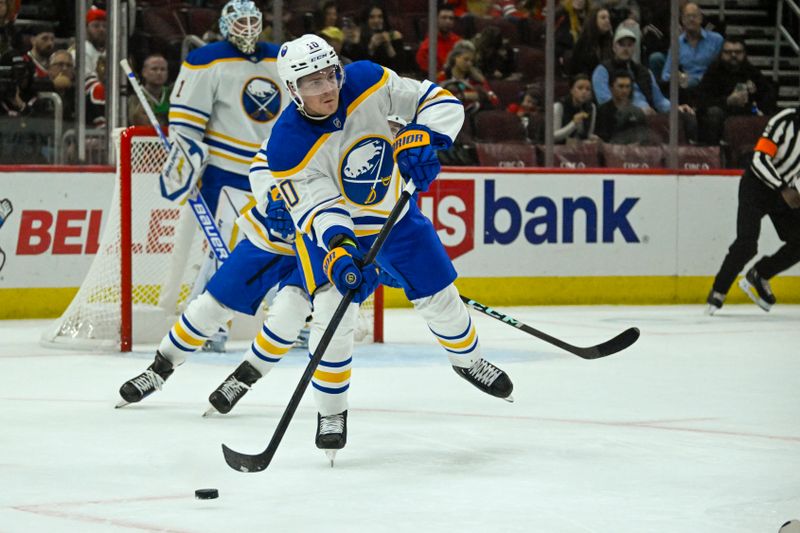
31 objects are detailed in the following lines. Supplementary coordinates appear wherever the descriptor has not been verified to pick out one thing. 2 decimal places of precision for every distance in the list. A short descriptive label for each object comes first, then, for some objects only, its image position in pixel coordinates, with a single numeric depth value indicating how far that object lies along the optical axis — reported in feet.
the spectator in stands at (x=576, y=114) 54.49
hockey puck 19.65
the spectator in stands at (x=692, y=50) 55.93
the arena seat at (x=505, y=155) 53.98
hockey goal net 38.47
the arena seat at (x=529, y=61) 54.34
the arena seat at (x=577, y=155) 54.70
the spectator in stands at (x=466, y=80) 53.62
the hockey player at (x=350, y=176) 22.86
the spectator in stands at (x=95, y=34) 46.91
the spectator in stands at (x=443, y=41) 53.01
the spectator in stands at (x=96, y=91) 47.39
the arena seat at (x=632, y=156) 55.47
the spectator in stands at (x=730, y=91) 57.16
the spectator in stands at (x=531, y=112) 54.44
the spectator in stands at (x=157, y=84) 48.73
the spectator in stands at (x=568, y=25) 54.08
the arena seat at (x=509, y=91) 54.85
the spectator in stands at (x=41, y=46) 47.09
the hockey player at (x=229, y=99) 38.11
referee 49.37
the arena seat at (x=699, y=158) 55.98
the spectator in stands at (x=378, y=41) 53.36
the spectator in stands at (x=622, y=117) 55.47
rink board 52.65
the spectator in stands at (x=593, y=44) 54.90
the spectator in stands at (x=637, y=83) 55.42
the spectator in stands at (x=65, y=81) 47.19
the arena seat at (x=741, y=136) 57.62
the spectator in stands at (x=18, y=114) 46.60
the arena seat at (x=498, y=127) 54.29
